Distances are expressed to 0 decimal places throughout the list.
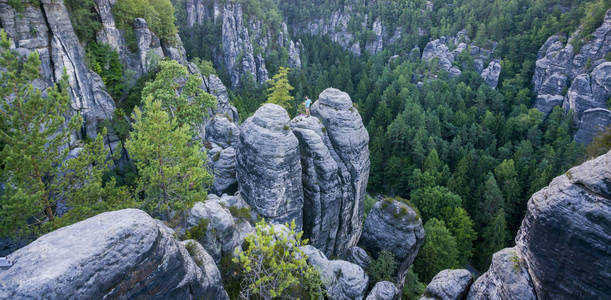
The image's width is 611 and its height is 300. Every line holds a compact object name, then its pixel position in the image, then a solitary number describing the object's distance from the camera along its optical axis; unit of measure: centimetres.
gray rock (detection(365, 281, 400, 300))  1805
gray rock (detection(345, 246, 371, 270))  2526
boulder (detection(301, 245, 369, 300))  1733
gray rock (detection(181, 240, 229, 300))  1128
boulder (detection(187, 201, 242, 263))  1492
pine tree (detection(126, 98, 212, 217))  1566
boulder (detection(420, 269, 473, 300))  1642
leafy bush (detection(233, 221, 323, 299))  1122
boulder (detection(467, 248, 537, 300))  1265
